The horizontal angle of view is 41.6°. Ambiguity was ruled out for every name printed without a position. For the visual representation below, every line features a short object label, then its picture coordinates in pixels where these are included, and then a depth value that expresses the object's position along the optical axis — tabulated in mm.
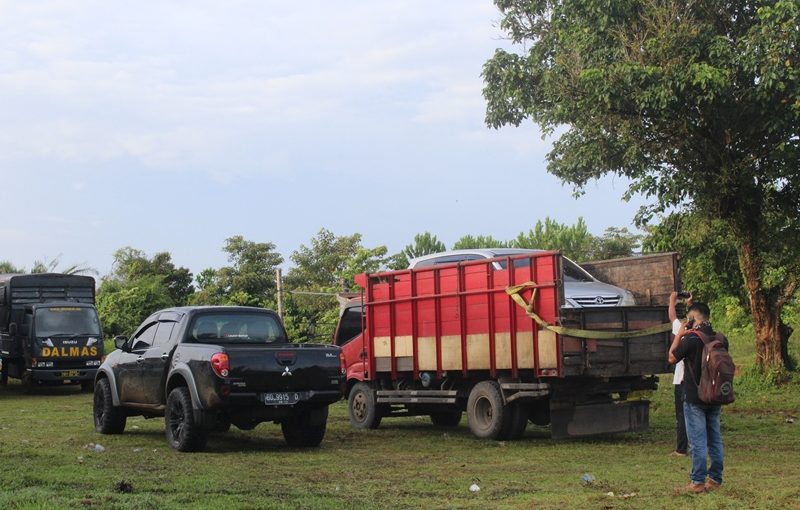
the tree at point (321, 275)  38594
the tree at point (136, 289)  46656
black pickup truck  12242
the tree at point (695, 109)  17844
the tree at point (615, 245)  71625
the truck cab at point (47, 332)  26000
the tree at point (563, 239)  71438
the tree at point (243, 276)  50688
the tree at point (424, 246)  68500
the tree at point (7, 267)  55819
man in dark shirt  8925
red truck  12836
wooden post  34500
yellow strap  12641
